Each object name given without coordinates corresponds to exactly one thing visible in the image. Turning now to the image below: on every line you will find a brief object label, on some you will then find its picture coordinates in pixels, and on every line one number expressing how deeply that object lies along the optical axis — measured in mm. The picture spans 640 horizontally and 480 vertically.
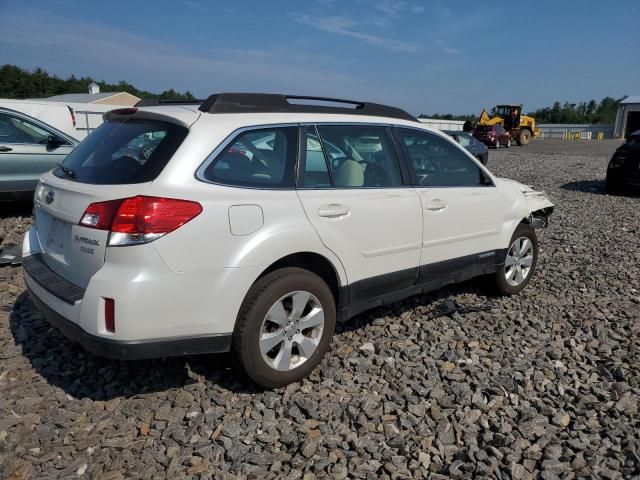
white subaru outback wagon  2619
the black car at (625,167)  11812
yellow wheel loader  35281
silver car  7336
